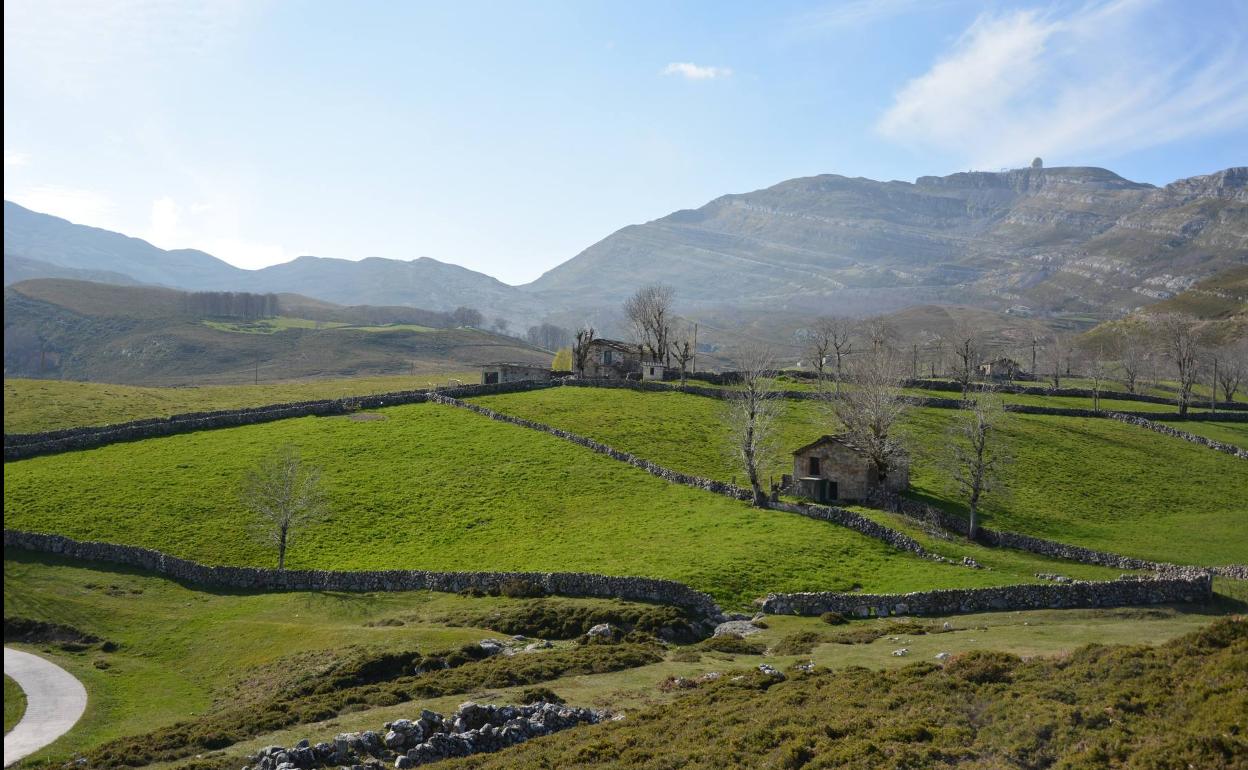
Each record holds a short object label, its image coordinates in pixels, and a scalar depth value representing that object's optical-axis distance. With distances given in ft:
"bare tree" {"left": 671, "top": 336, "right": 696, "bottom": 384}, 344.28
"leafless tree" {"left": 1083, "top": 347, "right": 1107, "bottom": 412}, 340.06
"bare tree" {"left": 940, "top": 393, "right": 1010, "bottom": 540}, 204.13
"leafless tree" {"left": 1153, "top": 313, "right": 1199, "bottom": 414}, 340.59
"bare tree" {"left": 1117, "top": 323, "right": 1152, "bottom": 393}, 430.61
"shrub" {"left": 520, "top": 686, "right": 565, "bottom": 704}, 103.45
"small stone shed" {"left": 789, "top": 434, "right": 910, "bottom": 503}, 216.95
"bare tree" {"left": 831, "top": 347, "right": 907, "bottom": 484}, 216.95
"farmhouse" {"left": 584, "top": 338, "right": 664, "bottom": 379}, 393.50
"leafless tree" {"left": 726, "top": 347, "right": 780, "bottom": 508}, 211.00
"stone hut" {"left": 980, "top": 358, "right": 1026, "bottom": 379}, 452.76
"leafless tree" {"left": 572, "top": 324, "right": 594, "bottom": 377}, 378.75
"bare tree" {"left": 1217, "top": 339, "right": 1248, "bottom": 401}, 407.44
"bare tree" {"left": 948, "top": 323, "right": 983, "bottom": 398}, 330.34
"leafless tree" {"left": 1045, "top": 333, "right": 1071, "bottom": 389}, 481.05
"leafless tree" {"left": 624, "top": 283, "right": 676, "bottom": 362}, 404.77
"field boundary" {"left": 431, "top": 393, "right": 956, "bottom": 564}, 180.90
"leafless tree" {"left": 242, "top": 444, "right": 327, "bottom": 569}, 186.70
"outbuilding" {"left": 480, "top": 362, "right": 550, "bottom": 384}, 370.12
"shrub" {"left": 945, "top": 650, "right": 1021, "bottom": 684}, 86.99
